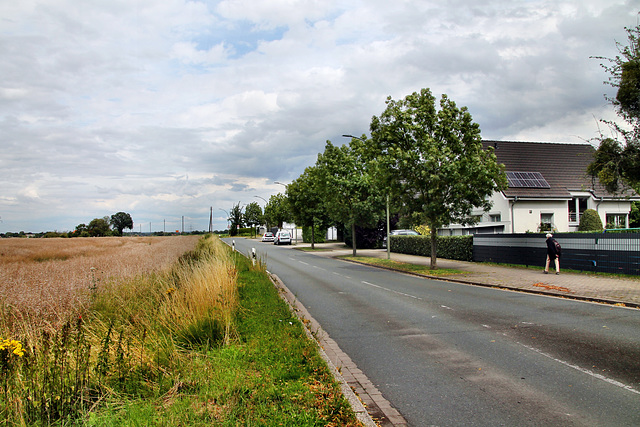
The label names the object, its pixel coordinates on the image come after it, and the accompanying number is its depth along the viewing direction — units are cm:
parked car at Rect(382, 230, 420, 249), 3817
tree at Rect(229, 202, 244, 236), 10212
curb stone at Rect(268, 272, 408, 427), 411
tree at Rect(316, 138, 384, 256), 3061
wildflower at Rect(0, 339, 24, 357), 332
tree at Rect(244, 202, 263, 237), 10225
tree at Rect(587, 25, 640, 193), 1549
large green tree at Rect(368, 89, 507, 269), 1820
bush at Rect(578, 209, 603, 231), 3088
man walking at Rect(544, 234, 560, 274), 1694
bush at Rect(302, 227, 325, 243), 5500
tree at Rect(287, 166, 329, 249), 4284
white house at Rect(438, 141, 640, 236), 3288
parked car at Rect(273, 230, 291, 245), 5806
